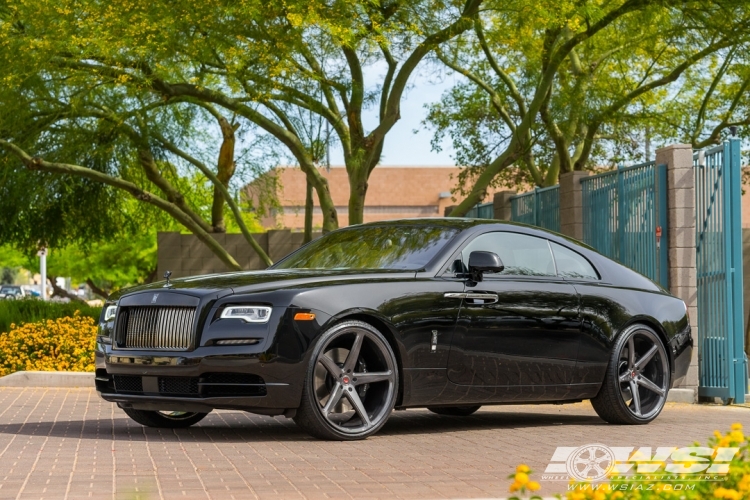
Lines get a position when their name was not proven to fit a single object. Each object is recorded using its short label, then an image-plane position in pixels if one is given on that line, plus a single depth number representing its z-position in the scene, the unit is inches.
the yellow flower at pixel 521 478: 170.1
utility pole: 2082.7
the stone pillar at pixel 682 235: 522.9
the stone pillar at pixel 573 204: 605.3
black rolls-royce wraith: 328.8
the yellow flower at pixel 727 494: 175.6
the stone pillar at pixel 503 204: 762.8
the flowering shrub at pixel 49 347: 616.1
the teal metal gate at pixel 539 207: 657.0
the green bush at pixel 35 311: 704.4
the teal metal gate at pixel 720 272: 523.5
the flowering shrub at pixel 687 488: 175.8
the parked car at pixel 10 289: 4014.3
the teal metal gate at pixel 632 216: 530.9
